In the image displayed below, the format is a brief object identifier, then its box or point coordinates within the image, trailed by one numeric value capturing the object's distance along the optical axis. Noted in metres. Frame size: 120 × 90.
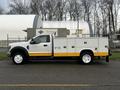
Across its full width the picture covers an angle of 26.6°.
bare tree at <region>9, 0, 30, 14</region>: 75.50
